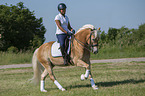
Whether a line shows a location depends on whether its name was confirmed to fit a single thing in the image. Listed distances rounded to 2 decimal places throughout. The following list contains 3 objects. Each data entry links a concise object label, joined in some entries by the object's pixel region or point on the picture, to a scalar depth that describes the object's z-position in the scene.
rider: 14.22
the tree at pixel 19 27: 75.31
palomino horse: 13.61
